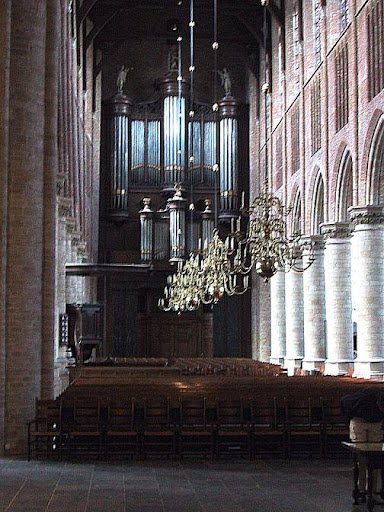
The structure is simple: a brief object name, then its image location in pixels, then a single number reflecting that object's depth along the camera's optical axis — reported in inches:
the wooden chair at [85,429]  593.9
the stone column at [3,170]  621.9
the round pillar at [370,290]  960.9
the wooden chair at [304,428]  601.0
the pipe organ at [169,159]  1637.6
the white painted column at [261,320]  1574.8
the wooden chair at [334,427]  604.4
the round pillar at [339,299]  1095.0
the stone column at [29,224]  636.1
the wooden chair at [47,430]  589.6
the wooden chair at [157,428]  604.5
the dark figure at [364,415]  406.3
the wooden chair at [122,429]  601.4
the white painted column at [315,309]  1213.7
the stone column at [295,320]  1333.7
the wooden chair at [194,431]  592.4
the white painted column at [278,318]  1453.0
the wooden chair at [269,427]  601.6
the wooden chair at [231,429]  599.7
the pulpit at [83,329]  1063.6
